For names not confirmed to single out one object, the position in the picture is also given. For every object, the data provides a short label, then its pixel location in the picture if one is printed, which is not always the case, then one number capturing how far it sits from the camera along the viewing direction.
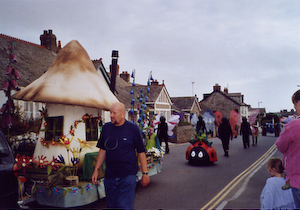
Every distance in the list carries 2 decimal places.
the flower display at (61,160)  6.29
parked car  4.11
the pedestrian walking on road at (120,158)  3.84
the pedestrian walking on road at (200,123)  18.59
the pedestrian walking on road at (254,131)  21.95
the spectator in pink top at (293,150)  3.32
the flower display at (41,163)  5.89
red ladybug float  11.91
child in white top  3.56
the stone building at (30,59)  16.14
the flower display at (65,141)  6.29
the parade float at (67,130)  5.63
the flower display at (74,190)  5.49
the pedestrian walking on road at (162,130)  16.20
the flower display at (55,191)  5.45
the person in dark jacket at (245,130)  18.98
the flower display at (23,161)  5.76
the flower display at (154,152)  8.58
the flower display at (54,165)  5.89
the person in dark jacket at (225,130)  14.37
